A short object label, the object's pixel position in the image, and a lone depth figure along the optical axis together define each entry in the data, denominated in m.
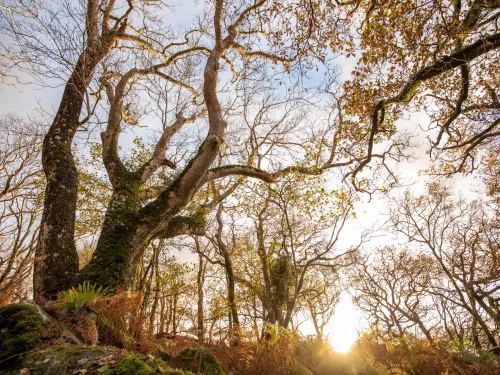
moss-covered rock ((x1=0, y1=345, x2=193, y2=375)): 1.73
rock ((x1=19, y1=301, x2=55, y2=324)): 2.98
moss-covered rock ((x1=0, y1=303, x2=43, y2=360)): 2.31
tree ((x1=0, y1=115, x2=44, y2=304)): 11.53
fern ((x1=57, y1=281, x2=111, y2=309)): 3.55
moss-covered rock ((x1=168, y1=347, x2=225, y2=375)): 2.70
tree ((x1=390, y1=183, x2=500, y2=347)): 11.86
